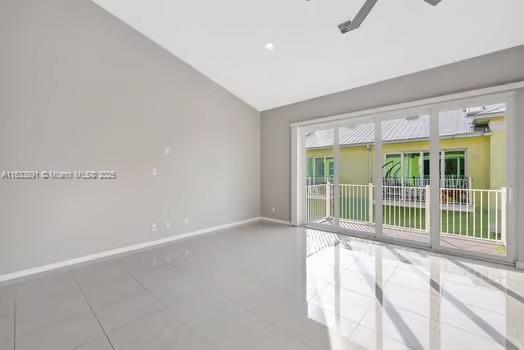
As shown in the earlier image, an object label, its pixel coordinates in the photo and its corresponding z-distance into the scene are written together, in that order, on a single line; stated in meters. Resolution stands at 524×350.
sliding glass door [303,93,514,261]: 3.29
